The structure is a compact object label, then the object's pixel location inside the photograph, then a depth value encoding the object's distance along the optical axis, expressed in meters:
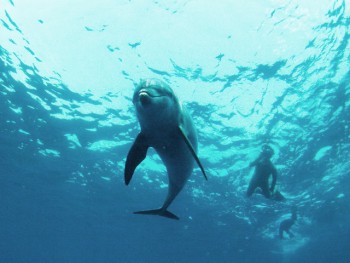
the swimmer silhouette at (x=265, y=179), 13.92
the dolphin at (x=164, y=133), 4.55
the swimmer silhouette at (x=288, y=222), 28.76
